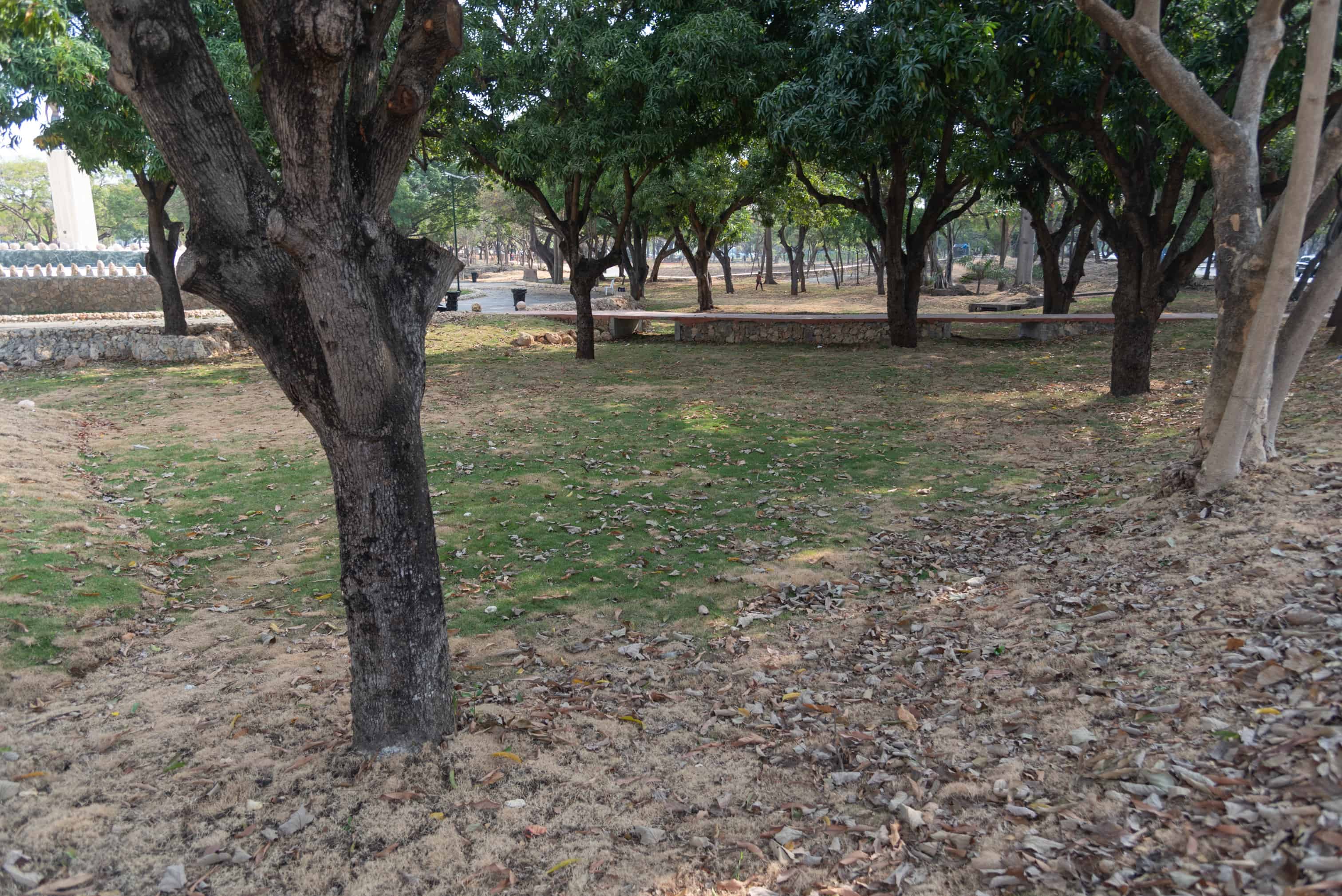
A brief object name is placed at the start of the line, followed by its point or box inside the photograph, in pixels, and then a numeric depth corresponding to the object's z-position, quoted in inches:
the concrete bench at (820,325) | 737.6
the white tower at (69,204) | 1332.4
